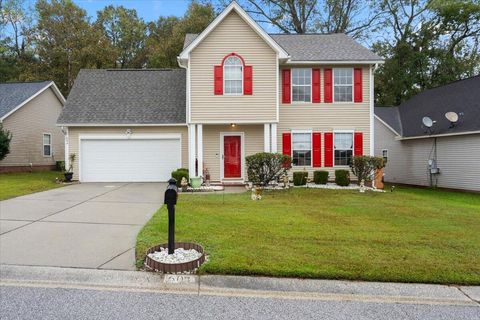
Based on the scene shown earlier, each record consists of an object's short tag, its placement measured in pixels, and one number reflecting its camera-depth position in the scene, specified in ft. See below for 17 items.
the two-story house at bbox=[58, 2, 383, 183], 44.75
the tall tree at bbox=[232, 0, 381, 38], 92.43
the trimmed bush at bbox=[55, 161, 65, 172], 72.93
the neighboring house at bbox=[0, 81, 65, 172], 63.57
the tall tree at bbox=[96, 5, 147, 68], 109.29
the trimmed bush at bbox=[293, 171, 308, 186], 45.55
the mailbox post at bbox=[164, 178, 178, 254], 15.39
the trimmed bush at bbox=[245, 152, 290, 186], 40.96
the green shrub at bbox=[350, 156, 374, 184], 43.19
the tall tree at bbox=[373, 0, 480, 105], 87.61
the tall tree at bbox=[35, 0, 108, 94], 96.63
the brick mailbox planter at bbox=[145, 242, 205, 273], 14.26
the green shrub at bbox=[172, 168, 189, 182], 43.79
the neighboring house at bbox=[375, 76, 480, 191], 47.93
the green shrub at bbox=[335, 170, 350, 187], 45.44
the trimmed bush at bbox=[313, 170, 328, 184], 46.44
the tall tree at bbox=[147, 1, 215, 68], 89.10
